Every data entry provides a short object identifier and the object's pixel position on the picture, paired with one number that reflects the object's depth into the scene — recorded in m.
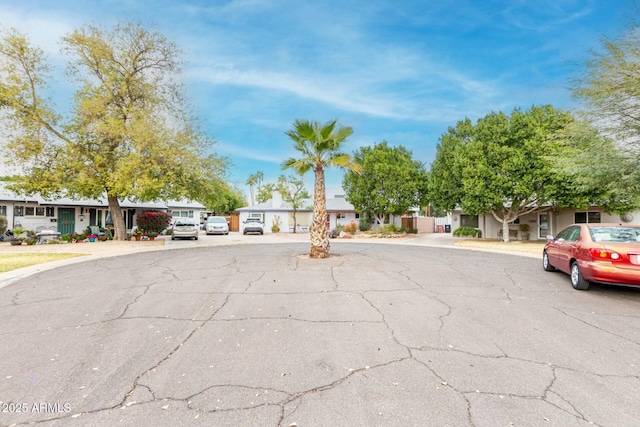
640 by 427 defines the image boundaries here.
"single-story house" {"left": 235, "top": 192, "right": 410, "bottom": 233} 36.31
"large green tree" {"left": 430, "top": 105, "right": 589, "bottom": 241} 19.11
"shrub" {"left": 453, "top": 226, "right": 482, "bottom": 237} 27.55
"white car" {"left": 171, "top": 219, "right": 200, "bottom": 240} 22.98
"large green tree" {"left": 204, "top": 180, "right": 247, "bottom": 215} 21.08
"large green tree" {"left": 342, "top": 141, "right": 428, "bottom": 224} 28.55
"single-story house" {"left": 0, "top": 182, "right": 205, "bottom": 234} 22.11
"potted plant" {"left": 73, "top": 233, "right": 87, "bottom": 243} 20.25
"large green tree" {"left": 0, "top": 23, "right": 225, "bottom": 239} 17.08
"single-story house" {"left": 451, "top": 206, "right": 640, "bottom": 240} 22.38
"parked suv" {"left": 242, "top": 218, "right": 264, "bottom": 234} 32.01
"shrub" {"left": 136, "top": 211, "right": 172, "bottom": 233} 23.71
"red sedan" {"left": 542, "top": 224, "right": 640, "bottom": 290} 6.41
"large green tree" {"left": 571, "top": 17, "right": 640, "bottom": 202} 9.59
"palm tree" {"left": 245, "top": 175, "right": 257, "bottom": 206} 72.31
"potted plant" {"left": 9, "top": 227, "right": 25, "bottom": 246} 17.97
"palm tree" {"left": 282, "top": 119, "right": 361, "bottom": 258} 11.79
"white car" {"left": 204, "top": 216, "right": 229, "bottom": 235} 30.67
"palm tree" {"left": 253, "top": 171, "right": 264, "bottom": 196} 72.19
